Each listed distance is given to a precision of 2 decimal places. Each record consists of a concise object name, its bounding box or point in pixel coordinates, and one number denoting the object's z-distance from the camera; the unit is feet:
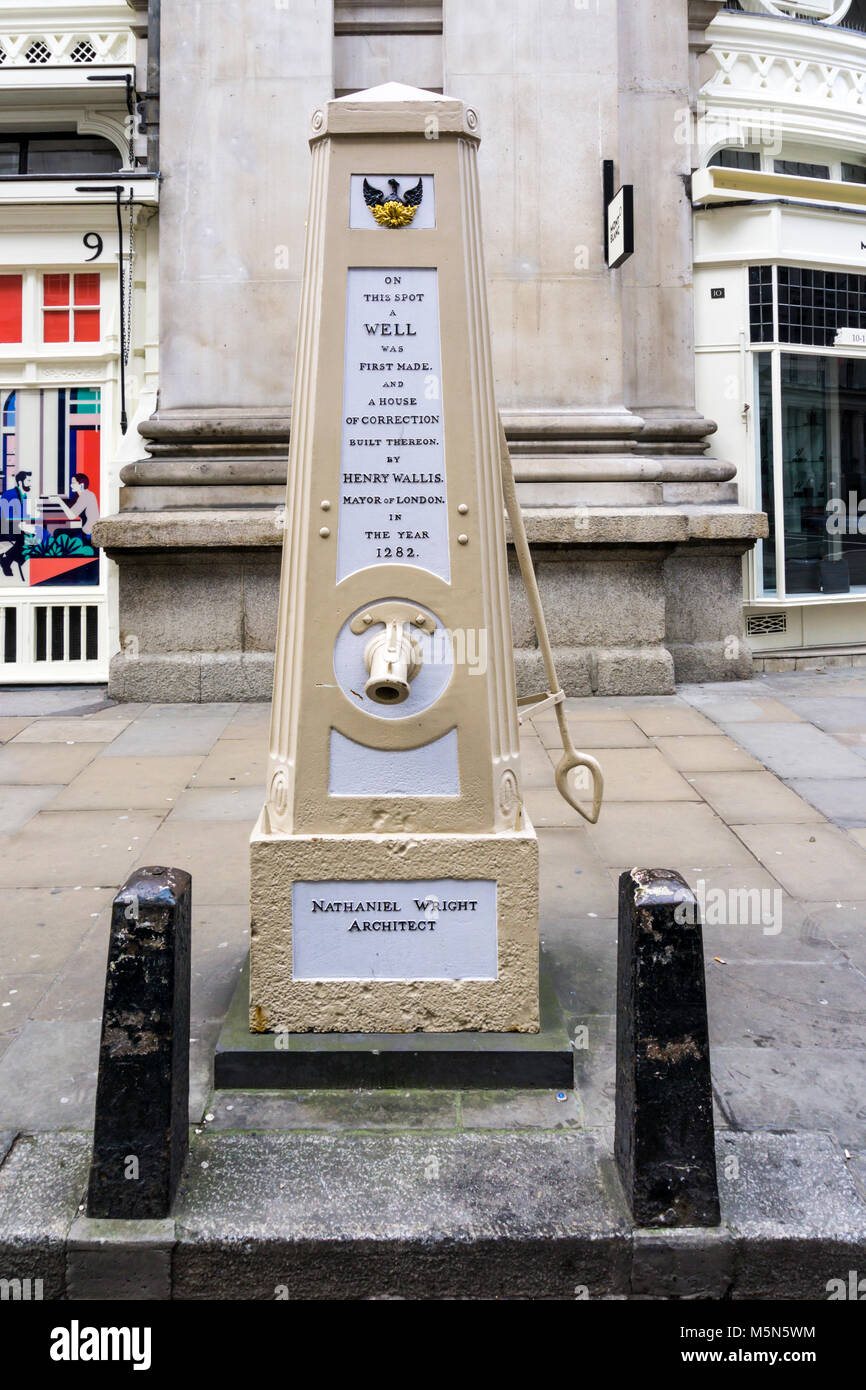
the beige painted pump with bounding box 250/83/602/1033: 10.72
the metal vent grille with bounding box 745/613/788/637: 33.01
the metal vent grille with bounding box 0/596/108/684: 31.94
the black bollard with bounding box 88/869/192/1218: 8.41
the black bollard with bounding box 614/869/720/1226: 8.38
